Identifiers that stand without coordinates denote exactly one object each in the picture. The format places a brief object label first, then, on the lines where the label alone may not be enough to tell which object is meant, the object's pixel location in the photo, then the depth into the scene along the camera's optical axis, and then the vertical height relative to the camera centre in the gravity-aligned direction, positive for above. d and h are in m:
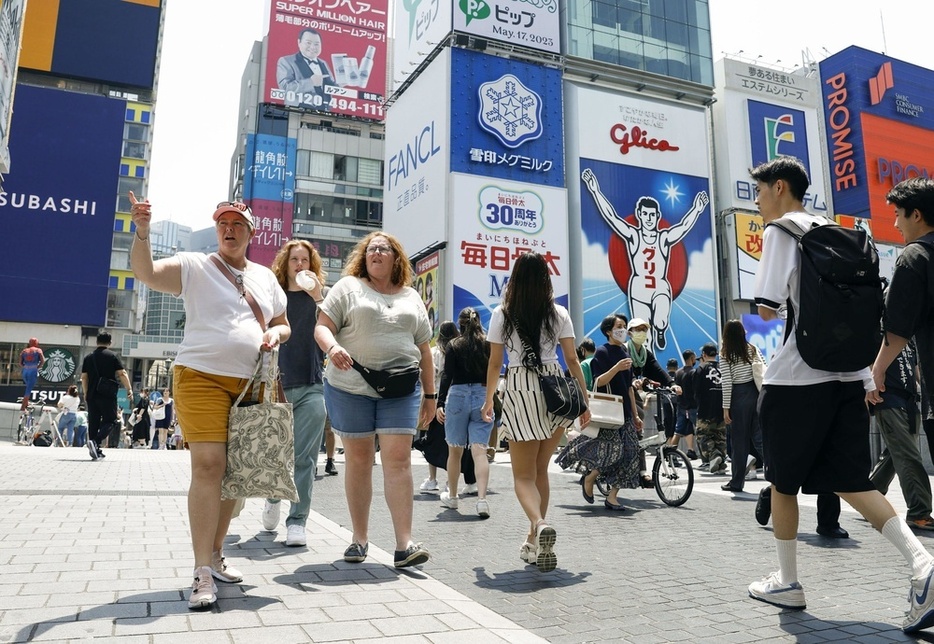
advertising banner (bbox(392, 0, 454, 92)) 33.27 +19.97
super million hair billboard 58.50 +32.14
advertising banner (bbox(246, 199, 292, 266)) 55.28 +17.00
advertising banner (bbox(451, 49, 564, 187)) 31.19 +14.50
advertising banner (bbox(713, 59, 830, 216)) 39.28 +17.66
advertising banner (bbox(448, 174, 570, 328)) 29.97 +9.10
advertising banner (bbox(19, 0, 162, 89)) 47.66 +27.11
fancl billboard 31.17 +13.17
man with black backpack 2.94 +0.23
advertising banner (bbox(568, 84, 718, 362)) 33.88 +11.14
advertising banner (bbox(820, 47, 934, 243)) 43.31 +19.51
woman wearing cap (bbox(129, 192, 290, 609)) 3.11 +0.43
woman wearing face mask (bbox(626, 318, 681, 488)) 6.86 +0.81
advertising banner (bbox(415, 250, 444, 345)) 30.14 +6.90
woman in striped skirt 4.17 +0.48
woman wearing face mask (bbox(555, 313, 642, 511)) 6.48 +0.04
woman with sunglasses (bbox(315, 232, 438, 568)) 3.84 +0.25
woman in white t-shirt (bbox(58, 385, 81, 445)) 17.50 +0.71
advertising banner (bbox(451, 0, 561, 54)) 32.75 +19.68
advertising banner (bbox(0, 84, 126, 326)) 43.00 +14.38
